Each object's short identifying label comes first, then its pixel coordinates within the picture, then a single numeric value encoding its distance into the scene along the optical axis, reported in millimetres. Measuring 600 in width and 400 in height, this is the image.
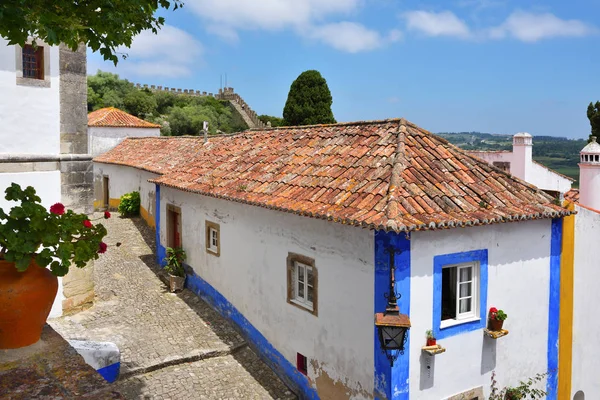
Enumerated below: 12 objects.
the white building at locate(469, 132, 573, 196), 16438
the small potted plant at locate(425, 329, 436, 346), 7332
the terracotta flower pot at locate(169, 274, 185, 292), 13789
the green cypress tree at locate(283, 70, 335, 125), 40750
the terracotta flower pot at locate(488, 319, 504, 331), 7863
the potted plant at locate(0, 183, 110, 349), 3762
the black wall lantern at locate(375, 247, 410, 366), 6625
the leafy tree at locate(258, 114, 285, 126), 56788
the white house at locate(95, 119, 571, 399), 7242
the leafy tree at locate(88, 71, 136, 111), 49738
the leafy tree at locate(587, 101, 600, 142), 24156
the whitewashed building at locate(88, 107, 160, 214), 27781
